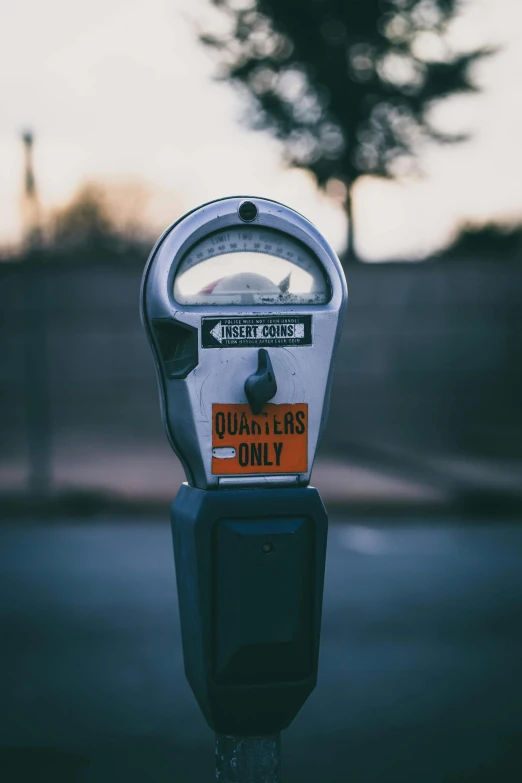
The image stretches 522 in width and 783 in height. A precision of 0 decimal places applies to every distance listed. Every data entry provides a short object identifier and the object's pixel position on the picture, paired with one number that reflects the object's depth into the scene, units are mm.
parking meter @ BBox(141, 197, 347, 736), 2066
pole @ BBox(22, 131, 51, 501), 8242
